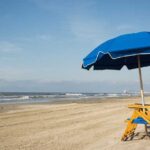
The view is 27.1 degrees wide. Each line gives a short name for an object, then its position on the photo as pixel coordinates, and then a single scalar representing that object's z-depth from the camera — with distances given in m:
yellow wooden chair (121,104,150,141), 7.01
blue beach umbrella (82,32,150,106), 6.21
